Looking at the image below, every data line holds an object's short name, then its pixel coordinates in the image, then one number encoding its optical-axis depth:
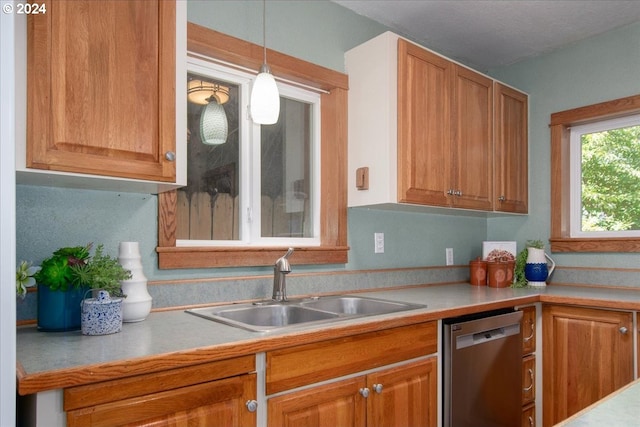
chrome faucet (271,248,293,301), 2.12
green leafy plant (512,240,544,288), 2.96
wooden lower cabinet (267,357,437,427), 1.53
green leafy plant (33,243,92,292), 1.46
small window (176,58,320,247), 2.17
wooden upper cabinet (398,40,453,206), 2.41
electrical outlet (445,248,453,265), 3.19
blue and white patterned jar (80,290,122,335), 1.43
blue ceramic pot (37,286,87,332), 1.49
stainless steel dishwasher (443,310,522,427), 2.02
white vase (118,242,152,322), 1.62
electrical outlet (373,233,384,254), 2.75
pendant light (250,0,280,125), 1.90
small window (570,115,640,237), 2.94
